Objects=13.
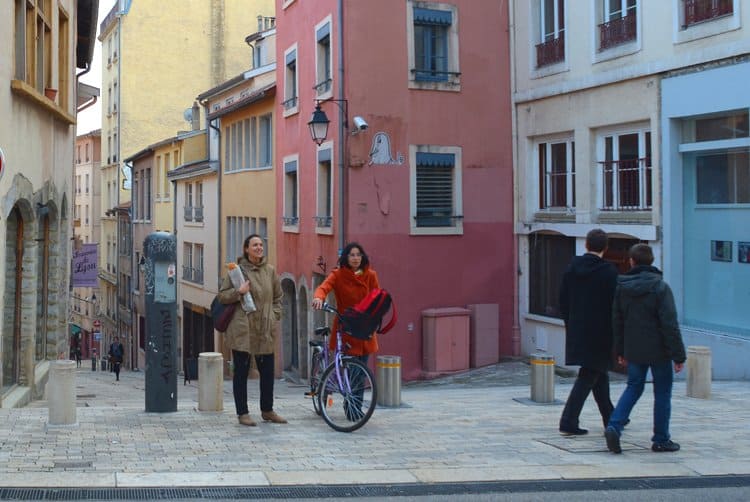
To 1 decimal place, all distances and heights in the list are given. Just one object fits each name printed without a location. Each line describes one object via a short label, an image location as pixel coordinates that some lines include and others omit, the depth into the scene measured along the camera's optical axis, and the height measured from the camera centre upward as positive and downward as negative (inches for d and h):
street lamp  836.0 +102.3
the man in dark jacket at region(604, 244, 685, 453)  319.3 -26.9
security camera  857.3 +105.4
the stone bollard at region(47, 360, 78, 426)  374.3 -51.0
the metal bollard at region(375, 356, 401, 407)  456.1 -55.6
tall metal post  406.9 -27.3
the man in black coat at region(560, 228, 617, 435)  345.1 -19.3
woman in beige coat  375.2 -24.5
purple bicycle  369.4 -48.0
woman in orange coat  387.9 -11.3
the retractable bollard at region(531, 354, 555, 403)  468.4 -56.7
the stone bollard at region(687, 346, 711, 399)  488.1 -55.5
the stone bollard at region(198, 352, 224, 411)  415.8 -51.3
